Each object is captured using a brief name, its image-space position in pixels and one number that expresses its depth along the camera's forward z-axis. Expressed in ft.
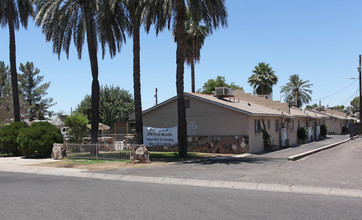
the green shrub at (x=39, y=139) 65.46
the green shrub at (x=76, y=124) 82.02
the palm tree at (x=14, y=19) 81.05
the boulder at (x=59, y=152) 62.95
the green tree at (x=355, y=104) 363.41
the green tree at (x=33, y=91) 187.52
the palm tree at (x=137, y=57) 64.13
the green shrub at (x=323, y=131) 139.54
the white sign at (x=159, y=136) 68.33
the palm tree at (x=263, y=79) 161.17
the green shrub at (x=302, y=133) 105.19
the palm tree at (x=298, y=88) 202.28
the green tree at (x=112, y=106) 154.81
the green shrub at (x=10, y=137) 70.95
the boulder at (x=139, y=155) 54.19
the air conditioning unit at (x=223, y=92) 85.30
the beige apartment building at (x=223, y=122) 72.18
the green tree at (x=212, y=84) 224.94
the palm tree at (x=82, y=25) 66.54
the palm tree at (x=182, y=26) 61.67
